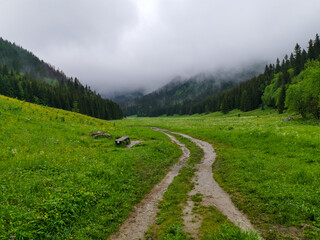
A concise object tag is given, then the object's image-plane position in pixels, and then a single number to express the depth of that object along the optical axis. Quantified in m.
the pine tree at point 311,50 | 93.73
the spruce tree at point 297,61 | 93.72
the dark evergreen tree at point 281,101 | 73.64
